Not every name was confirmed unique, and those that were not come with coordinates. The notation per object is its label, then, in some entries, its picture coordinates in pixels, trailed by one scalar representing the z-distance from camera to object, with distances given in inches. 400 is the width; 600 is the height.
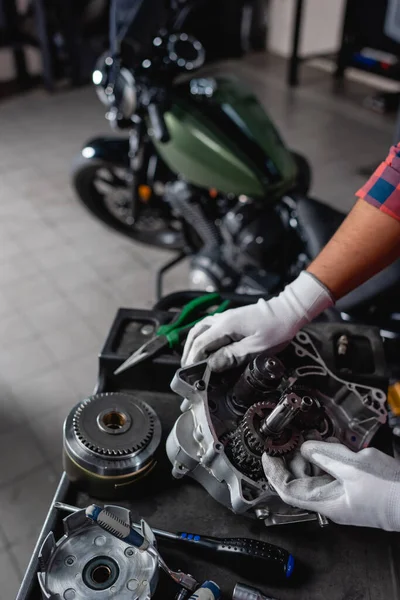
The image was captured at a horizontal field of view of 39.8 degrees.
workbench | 24.5
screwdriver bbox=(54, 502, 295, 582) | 24.7
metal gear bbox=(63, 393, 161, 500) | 26.4
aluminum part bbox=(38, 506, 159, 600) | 22.4
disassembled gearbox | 25.1
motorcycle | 61.8
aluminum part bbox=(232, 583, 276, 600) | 23.1
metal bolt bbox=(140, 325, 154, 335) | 35.1
